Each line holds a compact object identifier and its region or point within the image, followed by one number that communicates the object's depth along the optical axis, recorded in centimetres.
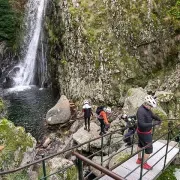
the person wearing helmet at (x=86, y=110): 933
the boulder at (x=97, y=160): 709
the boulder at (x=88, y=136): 884
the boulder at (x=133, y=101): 977
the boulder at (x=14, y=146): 689
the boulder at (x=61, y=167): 604
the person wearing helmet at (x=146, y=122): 472
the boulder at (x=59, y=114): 1257
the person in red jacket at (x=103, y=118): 835
